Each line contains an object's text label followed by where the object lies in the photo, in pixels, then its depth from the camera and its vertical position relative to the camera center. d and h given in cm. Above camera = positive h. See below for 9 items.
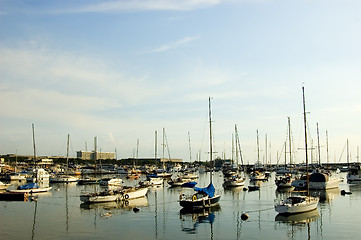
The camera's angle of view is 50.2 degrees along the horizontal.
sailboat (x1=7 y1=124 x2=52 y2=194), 6686 -672
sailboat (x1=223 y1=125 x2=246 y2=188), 8373 -730
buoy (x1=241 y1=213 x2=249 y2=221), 4247 -749
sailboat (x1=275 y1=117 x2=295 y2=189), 7906 -695
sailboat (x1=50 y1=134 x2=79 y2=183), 10225 -740
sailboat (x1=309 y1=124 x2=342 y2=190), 7381 -646
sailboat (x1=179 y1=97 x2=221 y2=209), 4841 -632
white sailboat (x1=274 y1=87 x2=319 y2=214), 4384 -650
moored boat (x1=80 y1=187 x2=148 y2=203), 5500 -656
